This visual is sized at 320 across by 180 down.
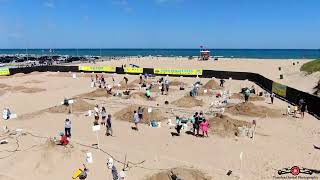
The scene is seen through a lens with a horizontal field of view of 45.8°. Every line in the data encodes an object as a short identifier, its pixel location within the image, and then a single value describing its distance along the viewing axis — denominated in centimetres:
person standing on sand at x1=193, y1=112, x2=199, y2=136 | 2180
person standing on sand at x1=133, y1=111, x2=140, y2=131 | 2353
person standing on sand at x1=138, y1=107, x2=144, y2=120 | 2519
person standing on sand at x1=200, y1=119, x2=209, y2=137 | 2150
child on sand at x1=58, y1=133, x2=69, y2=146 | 1877
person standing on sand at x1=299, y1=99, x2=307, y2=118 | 2674
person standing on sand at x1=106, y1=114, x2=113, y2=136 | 2202
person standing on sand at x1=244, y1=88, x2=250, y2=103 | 3165
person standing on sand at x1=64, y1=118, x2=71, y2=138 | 2159
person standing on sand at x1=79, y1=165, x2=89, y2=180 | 1563
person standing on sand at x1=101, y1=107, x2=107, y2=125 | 2472
